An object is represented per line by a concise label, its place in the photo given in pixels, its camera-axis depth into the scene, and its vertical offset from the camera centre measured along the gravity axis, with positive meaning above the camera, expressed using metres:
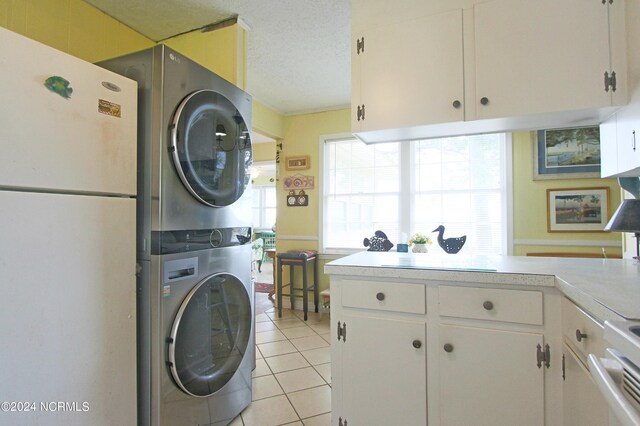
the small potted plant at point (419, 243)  2.85 -0.27
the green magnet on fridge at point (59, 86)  1.04 +0.46
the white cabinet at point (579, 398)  0.90 -0.60
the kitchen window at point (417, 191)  3.45 +0.31
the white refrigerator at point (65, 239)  0.94 -0.08
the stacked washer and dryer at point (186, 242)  1.31 -0.12
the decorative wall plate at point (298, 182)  4.19 +0.48
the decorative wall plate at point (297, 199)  4.21 +0.24
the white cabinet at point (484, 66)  1.33 +0.72
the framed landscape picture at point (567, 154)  3.06 +0.63
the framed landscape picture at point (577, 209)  3.03 +0.05
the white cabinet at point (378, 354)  1.35 -0.64
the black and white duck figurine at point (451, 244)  2.68 -0.26
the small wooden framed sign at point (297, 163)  4.19 +0.75
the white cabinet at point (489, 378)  1.20 -0.67
